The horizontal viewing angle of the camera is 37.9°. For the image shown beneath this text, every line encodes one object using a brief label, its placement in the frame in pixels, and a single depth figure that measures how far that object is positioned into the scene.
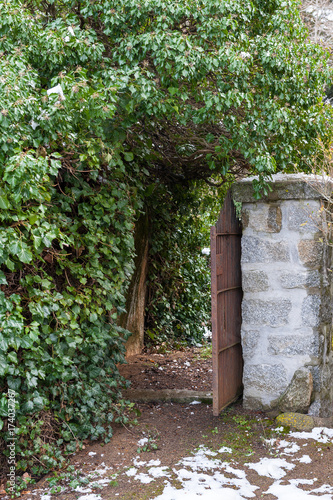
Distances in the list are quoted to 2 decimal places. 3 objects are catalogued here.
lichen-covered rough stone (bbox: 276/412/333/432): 3.82
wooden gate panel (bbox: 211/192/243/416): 4.01
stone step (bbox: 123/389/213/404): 4.65
